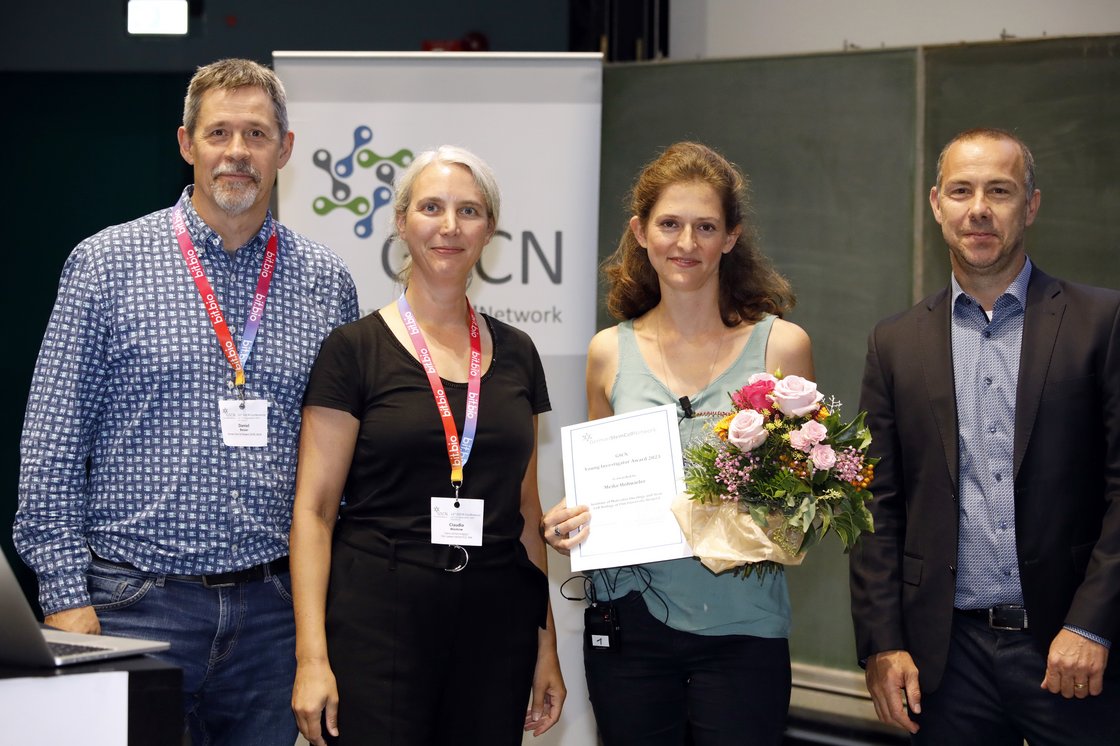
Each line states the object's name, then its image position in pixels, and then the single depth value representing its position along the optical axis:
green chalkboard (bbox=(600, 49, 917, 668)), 4.86
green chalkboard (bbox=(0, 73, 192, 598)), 6.56
